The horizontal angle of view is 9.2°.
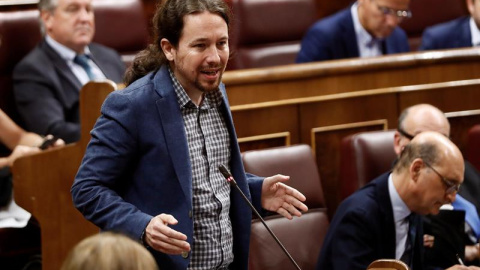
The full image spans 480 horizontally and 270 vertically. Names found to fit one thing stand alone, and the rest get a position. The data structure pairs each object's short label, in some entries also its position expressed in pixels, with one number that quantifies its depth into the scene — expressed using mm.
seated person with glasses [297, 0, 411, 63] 10491
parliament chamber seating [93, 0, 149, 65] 10582
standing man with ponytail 7517
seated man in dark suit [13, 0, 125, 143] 9385
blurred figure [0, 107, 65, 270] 9149
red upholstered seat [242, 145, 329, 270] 8603
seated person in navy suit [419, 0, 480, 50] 11061
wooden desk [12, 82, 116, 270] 8678
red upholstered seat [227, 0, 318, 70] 11615
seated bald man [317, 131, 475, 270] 8475
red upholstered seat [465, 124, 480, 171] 9383
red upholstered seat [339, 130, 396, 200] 9045
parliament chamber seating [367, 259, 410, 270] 7620
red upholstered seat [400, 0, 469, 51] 12905
